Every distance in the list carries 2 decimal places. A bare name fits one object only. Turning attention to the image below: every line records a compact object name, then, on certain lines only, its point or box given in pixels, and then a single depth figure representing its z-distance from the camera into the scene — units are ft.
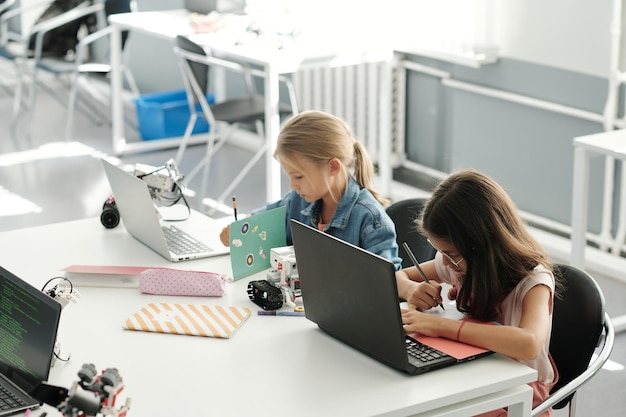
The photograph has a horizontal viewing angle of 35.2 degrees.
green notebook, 8.05
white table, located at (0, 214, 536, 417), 6.01
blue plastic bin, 19.73
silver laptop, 8.48
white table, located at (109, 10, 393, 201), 14.29
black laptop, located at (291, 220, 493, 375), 6.23
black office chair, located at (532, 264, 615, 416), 7.08
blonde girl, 8.34
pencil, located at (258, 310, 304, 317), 7.39
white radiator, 16.70
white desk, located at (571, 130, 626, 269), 10.62
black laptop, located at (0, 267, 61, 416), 6.09
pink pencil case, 7.78
